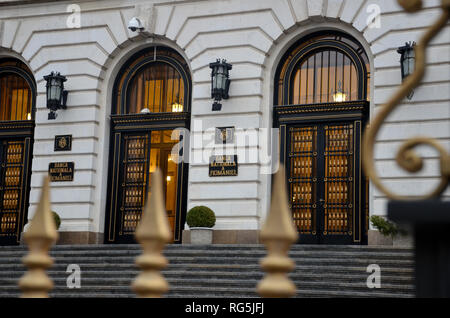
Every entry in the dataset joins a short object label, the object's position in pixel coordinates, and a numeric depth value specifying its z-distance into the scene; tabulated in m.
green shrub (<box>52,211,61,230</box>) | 23.38
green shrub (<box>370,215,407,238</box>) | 18.13
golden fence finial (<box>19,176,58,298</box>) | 3.39
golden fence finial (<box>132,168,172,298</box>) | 3.28
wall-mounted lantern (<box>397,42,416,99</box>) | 20.42
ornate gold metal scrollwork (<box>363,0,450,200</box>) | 3.33
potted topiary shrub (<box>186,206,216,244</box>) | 21.62
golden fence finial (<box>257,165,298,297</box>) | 3.24
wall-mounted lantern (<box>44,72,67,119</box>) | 24.12
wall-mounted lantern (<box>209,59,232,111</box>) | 22.42
